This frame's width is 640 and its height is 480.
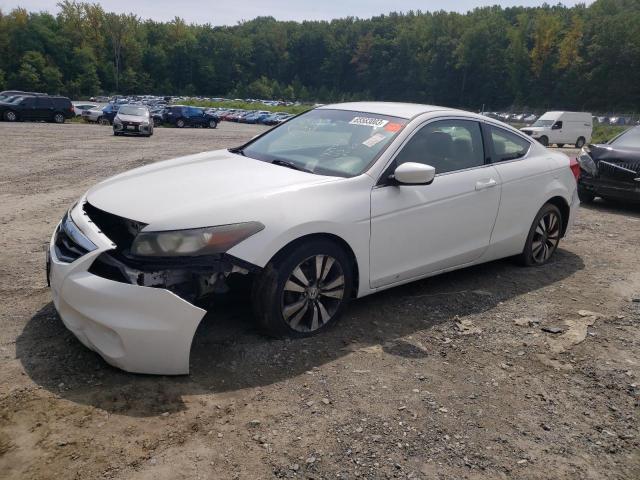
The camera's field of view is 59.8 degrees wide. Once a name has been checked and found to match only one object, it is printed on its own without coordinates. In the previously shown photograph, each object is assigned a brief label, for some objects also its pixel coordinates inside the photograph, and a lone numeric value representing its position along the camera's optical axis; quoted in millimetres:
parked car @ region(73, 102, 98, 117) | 38950
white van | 30297
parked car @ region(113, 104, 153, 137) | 24375
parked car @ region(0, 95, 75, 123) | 31141
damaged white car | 3135
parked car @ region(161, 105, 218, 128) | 39375
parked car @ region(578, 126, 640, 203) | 8352
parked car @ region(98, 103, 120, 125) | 36938
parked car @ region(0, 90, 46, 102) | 31872
